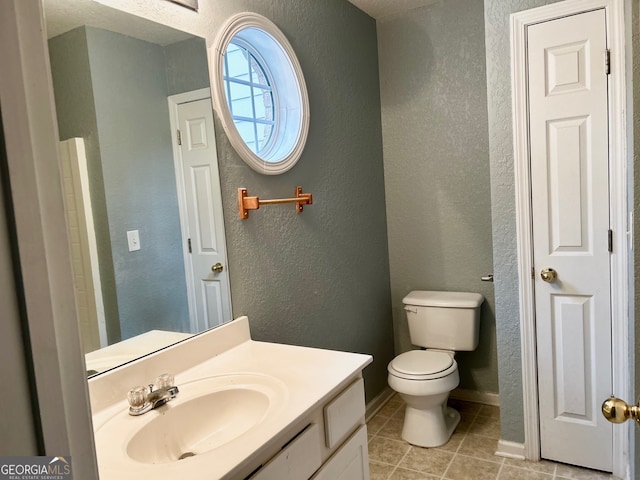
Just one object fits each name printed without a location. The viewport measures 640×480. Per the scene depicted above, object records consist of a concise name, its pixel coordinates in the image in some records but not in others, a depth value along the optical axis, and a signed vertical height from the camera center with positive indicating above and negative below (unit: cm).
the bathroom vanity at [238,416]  103 -53
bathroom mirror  127 +10
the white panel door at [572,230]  196 -21
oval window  174 +46
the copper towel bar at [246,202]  179 +1
